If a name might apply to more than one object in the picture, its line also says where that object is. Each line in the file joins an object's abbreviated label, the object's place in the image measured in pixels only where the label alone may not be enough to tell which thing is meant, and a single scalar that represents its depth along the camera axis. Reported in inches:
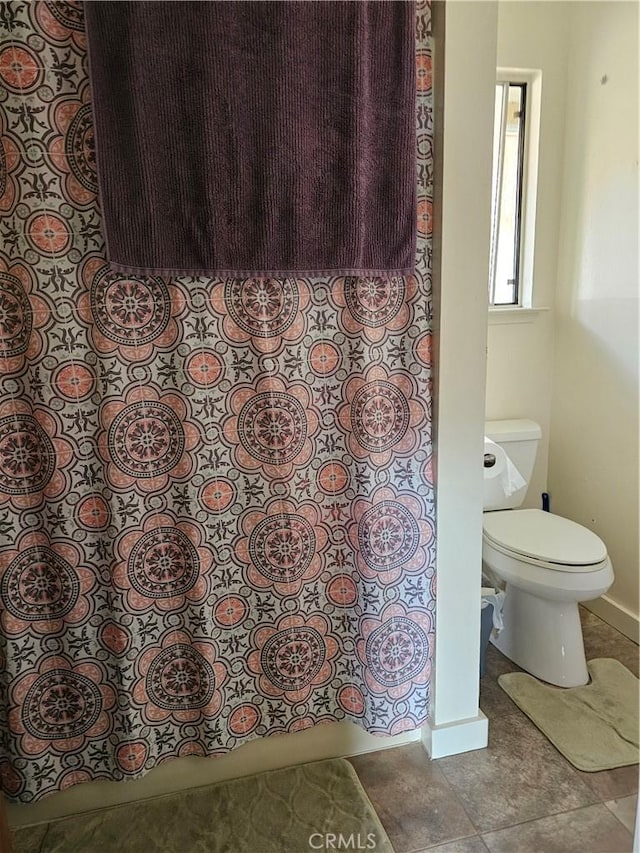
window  95.7
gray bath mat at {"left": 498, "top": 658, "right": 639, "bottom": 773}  70.2
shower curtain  52.7
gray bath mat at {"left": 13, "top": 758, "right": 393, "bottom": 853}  59.4
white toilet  77.8
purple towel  50.4
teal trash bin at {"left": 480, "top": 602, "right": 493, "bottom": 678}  81.3
